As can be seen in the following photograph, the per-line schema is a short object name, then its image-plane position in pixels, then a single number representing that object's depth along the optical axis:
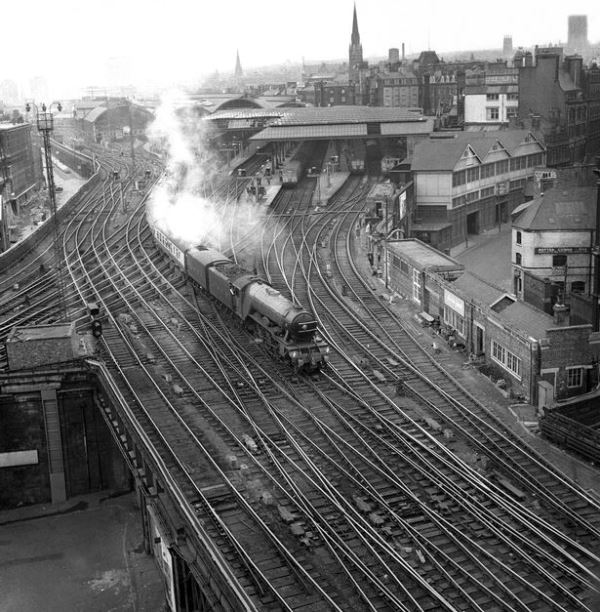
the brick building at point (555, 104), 73.81
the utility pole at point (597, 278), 37.16
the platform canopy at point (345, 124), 81.44
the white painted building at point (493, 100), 81.94
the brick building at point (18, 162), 75.44
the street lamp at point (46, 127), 37.78
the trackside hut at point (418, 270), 38.22
